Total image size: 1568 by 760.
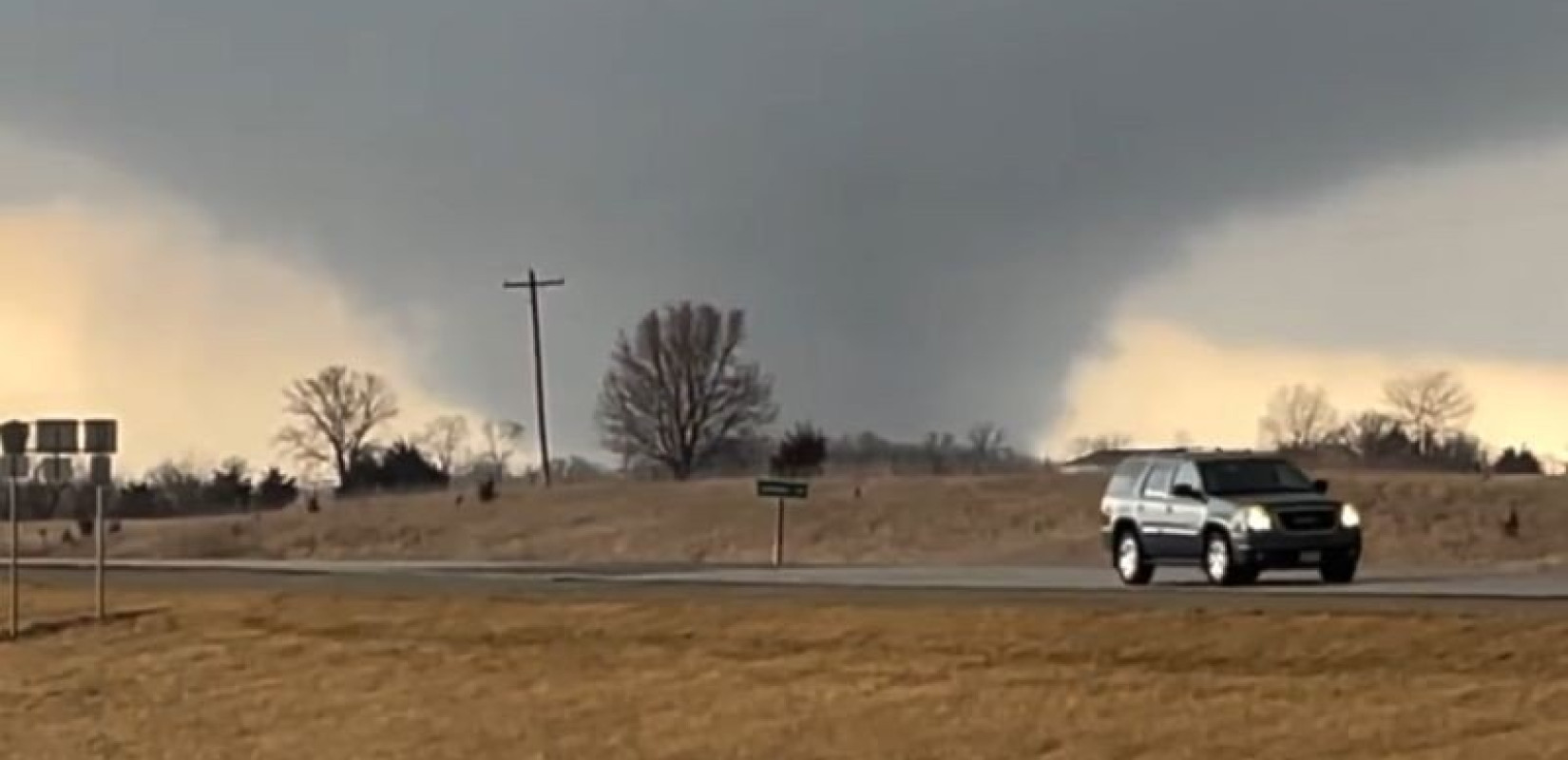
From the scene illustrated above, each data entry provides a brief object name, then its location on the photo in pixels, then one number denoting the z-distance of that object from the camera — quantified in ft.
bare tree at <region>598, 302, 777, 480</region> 483.10
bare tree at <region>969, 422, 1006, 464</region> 452.76
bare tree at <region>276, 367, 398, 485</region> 504.84
